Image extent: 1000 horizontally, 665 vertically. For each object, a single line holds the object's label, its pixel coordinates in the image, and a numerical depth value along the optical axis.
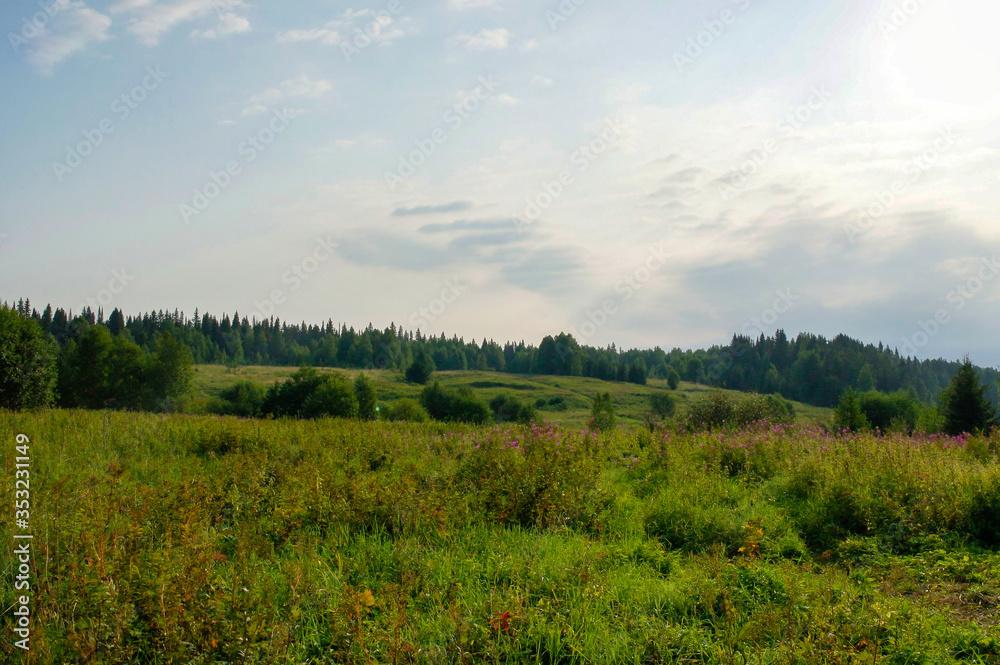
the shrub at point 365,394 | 49.62
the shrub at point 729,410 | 21.88
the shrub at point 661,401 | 78.06
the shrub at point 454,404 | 60.34
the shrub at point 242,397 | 55.50
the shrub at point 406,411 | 44.78
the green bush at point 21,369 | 18.97
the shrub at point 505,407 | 73.25
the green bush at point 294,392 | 46.69
